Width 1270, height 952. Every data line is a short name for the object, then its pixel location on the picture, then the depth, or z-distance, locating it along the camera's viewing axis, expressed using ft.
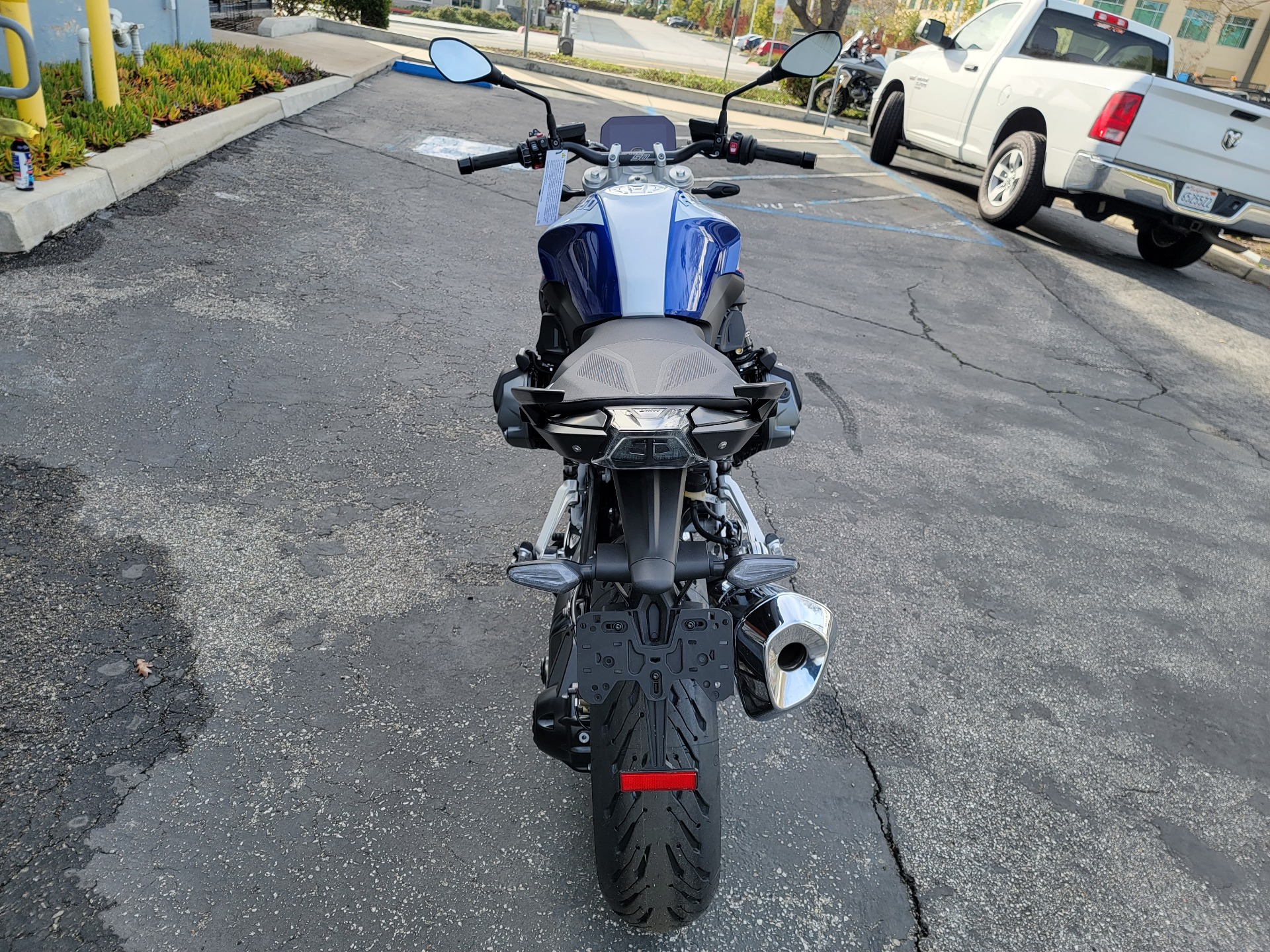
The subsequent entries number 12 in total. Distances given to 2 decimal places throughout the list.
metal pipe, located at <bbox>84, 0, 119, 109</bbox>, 23.61
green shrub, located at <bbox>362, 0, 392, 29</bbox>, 61.62
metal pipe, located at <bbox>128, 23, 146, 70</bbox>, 27.77
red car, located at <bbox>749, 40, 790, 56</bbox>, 116.26
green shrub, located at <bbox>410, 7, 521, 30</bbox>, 114.52
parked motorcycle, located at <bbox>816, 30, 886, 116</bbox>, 55.98
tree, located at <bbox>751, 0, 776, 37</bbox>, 166.71
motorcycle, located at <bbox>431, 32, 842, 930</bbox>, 6.22
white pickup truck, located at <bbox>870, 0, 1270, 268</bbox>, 26.53
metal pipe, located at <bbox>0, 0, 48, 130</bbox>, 19.58
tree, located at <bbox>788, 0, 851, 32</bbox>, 78.93
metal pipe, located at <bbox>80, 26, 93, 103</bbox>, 23.66
